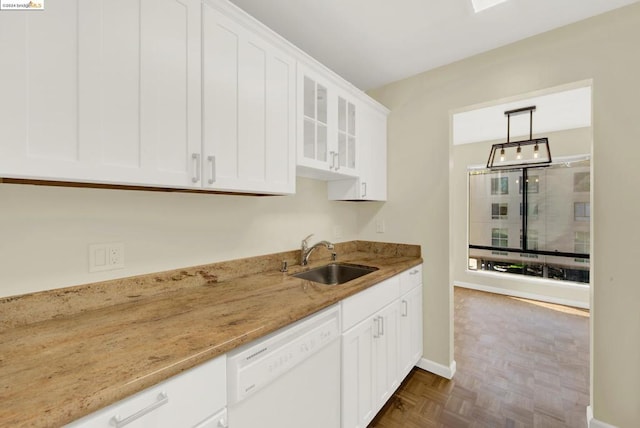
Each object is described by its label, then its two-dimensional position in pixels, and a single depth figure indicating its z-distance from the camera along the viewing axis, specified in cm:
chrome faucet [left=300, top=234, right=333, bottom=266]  206
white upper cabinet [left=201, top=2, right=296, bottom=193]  120
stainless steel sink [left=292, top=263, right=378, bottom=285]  204
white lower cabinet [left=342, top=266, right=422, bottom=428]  146
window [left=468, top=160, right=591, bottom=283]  386
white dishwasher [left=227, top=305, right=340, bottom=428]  93
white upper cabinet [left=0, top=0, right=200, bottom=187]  77
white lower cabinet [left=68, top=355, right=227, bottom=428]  64
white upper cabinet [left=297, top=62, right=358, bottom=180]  169
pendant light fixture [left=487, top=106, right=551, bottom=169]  275
